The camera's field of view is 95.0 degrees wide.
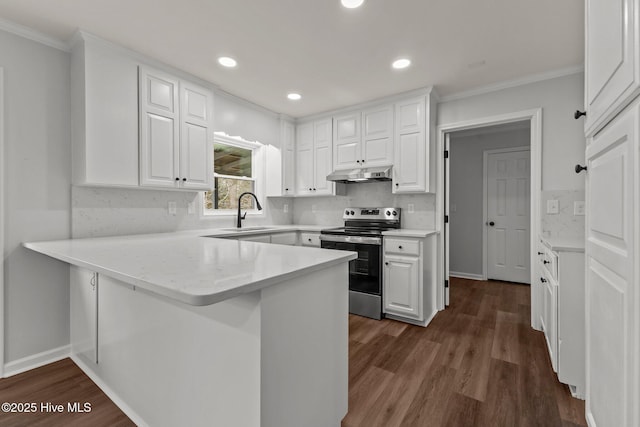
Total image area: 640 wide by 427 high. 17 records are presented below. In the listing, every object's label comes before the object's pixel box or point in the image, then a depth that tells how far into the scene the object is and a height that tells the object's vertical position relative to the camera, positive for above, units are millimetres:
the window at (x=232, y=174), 3549 +484
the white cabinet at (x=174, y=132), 2502 +725
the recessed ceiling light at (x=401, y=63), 2591 +1339
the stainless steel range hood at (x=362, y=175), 3377 +442
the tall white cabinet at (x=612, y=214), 810 -6
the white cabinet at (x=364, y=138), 3443 +904
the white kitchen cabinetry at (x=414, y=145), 3164 +734
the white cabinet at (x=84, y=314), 1855 -711
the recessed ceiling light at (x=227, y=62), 2557 +1333
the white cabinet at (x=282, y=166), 4094 +638
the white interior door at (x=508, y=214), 4420 -29
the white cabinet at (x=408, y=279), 2912 -693
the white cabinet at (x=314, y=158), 3939 +736
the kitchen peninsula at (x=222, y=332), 1024 -521
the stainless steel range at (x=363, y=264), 3115 -571
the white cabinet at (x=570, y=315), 1736 -623
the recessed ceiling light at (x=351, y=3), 1846 +1325
